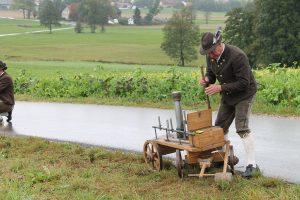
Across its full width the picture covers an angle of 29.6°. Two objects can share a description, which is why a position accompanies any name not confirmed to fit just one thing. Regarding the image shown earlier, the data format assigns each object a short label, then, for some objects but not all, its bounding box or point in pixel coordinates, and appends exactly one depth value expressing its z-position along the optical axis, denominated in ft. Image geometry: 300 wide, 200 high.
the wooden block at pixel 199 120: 24.77
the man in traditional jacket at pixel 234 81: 24.31
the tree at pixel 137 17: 475.31
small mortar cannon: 24.07
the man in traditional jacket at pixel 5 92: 43.80
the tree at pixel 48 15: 400.47
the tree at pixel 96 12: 406.62
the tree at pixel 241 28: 197.53
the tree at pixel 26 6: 534.37
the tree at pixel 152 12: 484.74
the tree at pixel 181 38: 251.39
